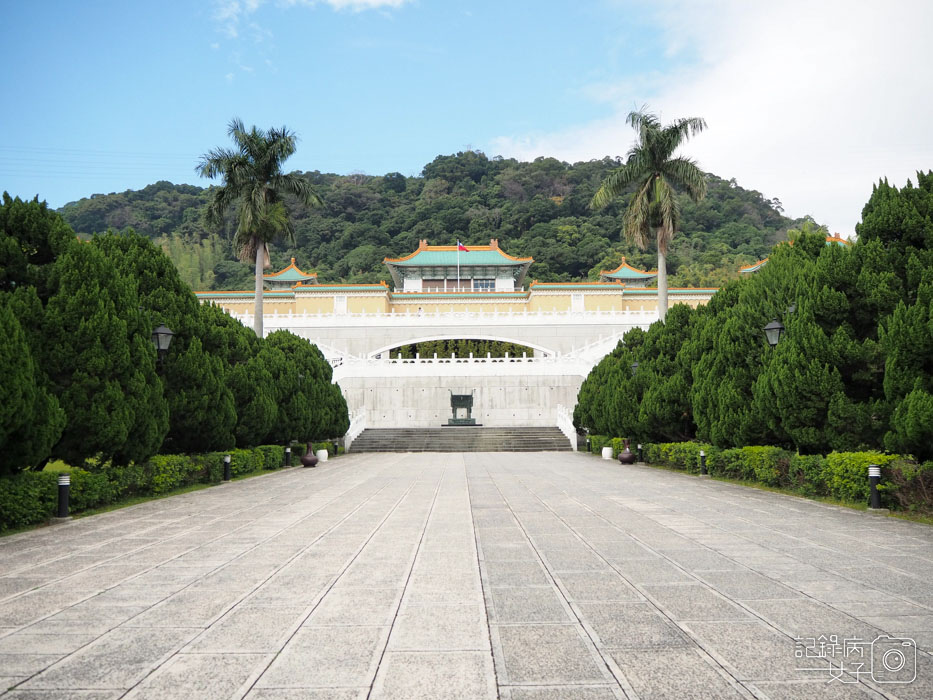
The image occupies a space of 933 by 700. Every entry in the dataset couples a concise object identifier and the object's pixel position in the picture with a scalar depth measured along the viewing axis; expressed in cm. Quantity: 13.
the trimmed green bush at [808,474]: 1032
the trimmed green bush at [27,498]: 798
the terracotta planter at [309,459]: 1962
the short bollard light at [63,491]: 900
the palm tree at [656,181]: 2327
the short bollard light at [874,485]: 895
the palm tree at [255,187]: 2339
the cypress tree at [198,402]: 1309
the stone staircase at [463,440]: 2916
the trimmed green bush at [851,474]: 925
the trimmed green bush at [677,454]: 1555
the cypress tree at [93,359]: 963
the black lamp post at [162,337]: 1177
